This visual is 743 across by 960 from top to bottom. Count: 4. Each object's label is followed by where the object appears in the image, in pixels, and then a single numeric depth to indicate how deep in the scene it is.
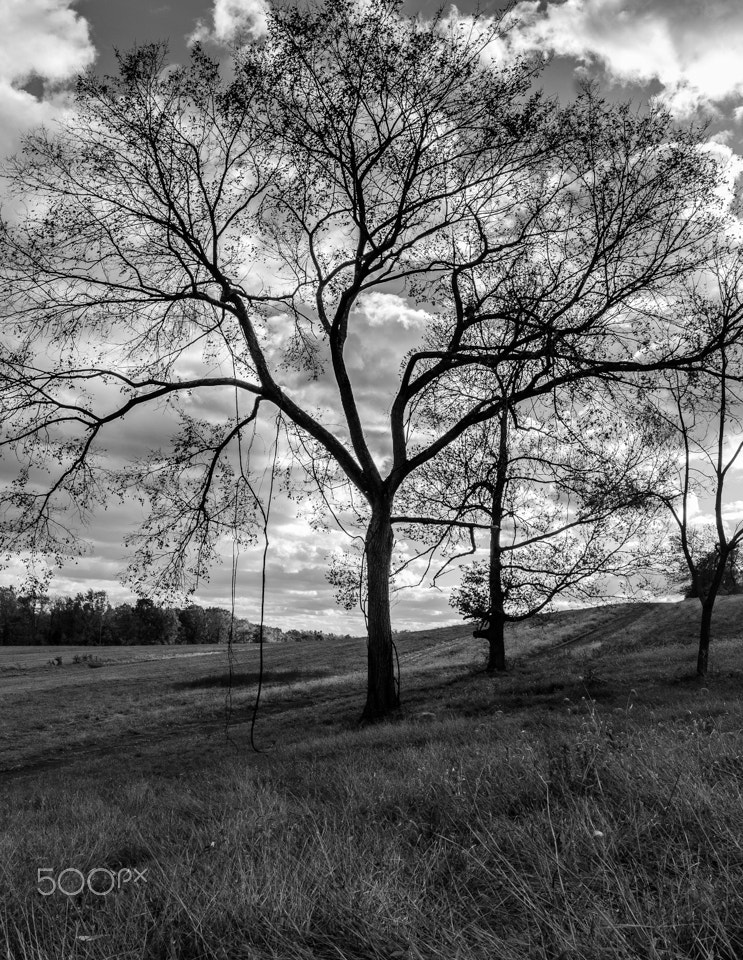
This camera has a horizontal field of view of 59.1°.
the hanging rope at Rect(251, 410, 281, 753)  8.62
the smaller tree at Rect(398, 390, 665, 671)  16.56
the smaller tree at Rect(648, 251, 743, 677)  15.02
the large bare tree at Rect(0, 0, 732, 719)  13.45
